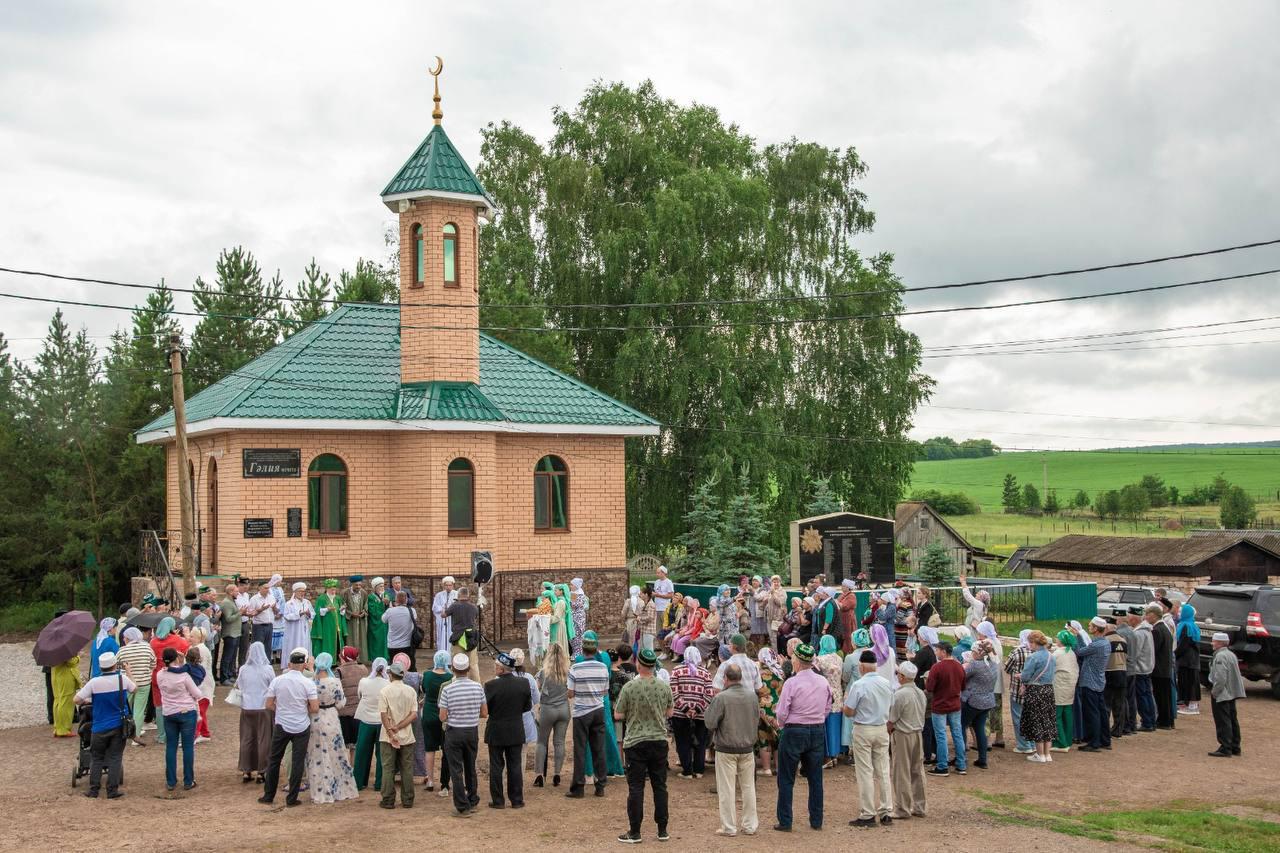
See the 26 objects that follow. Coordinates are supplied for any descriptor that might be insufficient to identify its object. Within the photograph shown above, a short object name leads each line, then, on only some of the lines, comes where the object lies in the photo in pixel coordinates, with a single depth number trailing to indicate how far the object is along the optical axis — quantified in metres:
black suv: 18.95
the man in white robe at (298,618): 19.09
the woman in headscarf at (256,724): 13.15
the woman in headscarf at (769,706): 13.19
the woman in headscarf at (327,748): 12.36
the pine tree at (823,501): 33.84
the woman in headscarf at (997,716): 14.52
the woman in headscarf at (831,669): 13.40
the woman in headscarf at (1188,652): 17.41
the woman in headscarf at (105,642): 14.71
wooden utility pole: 20.88
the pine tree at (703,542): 31.40
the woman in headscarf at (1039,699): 14.35
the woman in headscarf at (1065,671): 14.77
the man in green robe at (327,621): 19.50
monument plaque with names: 28.81
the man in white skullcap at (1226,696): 14.69
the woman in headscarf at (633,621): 20.41
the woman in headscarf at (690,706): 13.02
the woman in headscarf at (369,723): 12.48
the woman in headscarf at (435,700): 12.48
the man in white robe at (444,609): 20.30
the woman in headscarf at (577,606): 21.61
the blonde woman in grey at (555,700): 12.80
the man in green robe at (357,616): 19.91
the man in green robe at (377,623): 19.94
